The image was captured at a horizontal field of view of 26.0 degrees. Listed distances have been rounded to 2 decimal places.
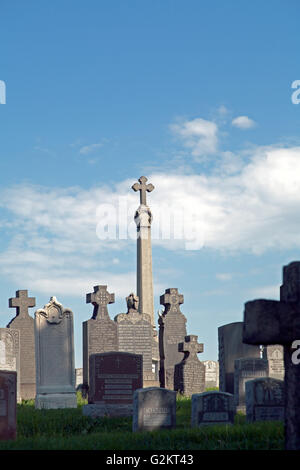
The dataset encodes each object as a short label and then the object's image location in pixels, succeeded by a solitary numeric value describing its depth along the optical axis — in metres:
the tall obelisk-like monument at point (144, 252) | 26.95
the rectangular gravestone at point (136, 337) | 21.27
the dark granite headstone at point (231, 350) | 15.75
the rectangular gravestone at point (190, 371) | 19.40
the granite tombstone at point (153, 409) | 11.65
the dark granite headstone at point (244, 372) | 14.60
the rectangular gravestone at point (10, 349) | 19.67
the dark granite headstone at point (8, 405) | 10.66
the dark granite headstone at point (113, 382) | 13.89
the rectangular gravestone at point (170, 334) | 22.00
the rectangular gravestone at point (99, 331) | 19.84
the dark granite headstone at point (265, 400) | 11.76
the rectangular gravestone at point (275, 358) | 21.55
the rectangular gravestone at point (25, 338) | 20.94
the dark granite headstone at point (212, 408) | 11.71
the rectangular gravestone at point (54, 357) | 16.22
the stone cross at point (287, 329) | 6.79
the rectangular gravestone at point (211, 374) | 26.39
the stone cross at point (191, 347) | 19.83
